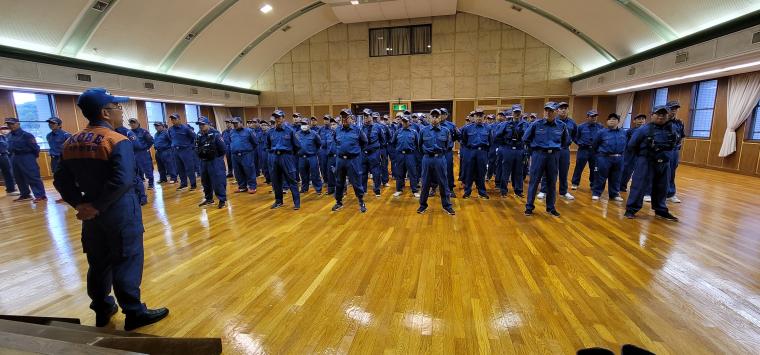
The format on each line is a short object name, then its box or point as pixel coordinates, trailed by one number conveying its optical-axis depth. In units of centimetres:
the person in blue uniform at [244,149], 698
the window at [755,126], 837
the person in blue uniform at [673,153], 488
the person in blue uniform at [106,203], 206
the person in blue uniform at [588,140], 664
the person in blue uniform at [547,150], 493
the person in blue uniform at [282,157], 564
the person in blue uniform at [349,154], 550
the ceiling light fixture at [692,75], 724
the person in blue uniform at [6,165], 747
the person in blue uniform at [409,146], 595
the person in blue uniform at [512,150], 622
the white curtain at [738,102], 826
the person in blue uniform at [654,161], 458
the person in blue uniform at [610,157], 602
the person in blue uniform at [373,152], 642
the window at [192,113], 1495
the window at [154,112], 1298
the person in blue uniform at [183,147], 765
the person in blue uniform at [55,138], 667
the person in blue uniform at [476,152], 618
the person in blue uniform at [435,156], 508
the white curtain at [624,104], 1291
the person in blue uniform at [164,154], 830
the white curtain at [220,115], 1614
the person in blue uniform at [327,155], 724
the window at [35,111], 934
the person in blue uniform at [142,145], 718
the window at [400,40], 1546
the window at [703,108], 969
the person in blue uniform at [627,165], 631
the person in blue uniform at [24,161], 682
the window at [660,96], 1104
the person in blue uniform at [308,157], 654
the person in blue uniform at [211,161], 574
